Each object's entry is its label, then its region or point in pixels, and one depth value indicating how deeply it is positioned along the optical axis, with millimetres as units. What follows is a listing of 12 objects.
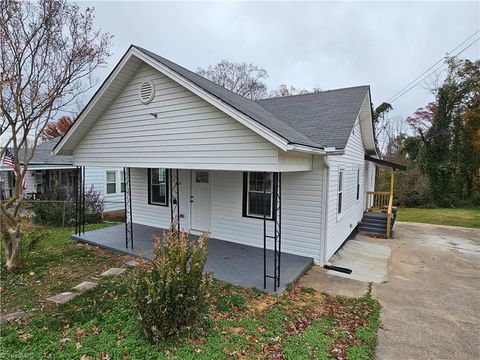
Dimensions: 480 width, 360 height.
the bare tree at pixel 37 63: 6145
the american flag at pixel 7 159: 11031
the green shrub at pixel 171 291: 3297
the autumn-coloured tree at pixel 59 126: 28828
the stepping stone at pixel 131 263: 6236
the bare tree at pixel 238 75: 27969
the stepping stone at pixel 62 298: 4559
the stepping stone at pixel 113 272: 5727
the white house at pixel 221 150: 5527
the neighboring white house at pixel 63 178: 14636
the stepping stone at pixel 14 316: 3972
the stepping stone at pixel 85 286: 5028
